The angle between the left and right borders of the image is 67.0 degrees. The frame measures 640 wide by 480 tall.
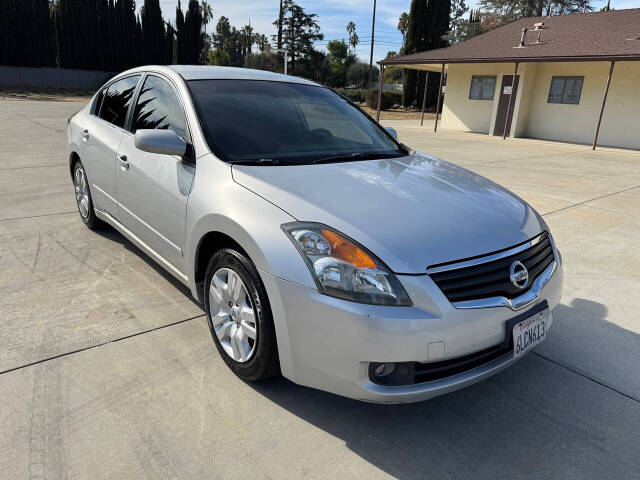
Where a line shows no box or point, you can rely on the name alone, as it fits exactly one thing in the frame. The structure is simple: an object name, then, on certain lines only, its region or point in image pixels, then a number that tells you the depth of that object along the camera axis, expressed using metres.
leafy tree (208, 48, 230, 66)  67.00
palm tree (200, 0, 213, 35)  91.81
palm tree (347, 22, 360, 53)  104.28
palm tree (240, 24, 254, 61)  100.56
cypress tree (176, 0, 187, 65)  46.88
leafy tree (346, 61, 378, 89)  73.14
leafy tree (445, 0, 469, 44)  38.53
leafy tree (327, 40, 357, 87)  66.94
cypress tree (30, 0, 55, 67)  38.06
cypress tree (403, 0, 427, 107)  38.22
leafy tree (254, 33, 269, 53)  100.02
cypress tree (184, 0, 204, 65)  47.16
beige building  16.61
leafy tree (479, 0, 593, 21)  38.69
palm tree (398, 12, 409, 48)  78.75
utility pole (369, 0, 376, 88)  46.09
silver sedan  2.00
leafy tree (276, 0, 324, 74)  60.34
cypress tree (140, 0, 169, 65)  43.53
